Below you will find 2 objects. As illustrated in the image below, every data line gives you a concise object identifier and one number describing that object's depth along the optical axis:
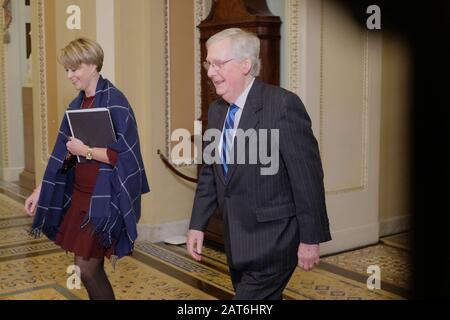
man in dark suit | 2.07
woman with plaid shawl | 2.75
